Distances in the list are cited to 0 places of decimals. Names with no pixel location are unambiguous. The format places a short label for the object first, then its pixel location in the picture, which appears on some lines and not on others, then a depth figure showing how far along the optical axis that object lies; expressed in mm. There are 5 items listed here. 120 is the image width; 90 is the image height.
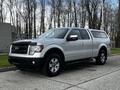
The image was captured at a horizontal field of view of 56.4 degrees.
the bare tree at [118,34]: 21940
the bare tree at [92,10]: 20555
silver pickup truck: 4113
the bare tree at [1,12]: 25816
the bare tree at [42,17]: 25835
